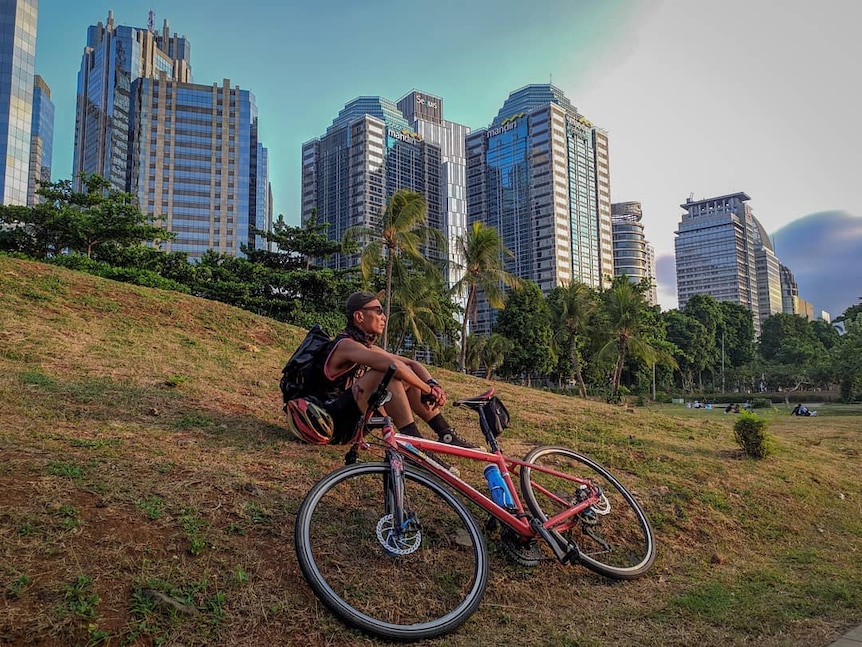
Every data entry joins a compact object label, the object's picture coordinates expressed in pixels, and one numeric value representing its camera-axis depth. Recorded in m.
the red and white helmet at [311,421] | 4.06
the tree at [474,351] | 41.81
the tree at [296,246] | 28.52
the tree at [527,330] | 42.50
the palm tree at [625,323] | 32.59
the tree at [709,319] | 62.97
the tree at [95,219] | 21.62
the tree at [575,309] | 35.69
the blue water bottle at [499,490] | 3.48
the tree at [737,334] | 67.56
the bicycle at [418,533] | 2.78
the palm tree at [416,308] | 31.44
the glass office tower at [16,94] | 75.50
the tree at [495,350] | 40.72
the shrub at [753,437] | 7.95
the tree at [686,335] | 60.31
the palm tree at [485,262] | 27.91
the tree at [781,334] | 74.35
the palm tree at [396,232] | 23.80
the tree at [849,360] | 35.97
